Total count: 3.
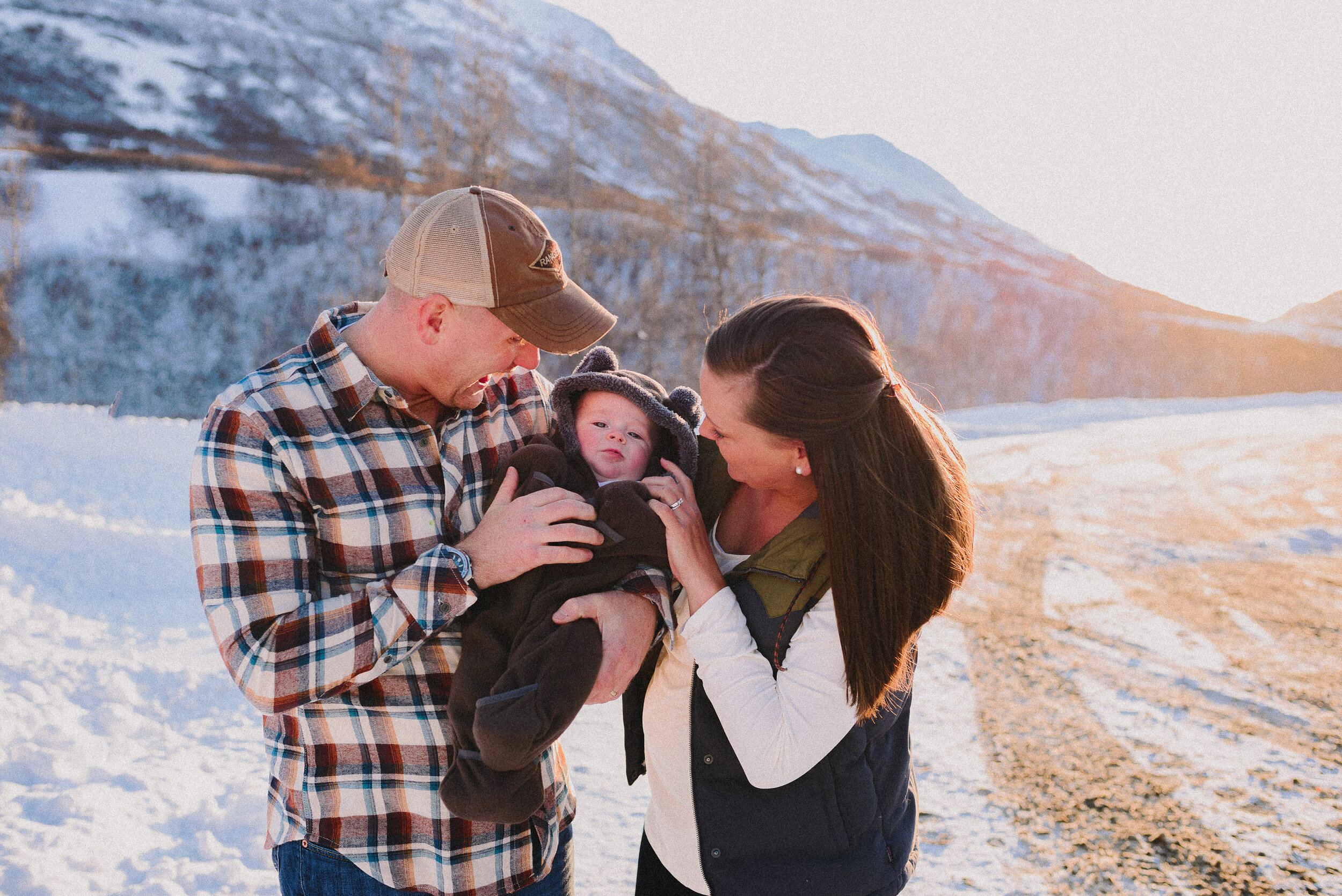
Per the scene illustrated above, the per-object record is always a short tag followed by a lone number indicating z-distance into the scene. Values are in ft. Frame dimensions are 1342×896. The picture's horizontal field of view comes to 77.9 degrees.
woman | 5.15
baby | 5.28
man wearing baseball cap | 5.05
